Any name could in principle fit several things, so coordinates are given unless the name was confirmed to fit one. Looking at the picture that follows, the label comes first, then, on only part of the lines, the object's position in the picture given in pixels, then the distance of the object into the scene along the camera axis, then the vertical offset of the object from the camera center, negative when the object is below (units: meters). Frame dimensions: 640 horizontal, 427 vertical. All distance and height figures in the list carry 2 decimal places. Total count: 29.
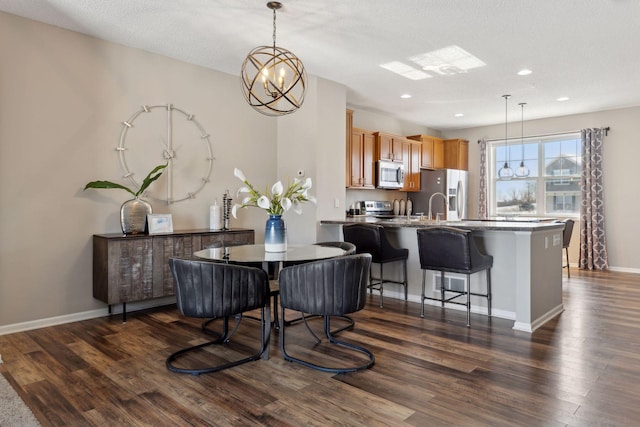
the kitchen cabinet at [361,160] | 6.32 +0.74
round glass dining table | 2.87 -0.33
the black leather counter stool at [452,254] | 3.77 -0.43
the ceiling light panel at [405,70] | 4.80 +1.63
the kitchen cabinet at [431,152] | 7.84 +1.07
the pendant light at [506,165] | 6.47 +0.68
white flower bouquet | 3.09 +0.07
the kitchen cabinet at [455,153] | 8.34 +1.07
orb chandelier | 3.18 +0.99
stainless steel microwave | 6.76 +0.55
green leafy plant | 3.87 +0.25
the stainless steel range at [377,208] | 7.05 +0.00
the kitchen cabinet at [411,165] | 7.44 +0.77
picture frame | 4.12 -0.14
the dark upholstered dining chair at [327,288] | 2.74 -0.52
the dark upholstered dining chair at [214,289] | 2.66 -0.51
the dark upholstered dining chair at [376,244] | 4.45 -0.39
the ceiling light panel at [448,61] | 4.42 +1.62
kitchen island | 3.67 -0.61
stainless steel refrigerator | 7.66 +0.27
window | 7.46 +0.53
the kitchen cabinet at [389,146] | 6.77 +1.02
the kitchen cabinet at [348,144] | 6.12 +0.94
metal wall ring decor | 4.32 +0.64
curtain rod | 6.94 +1.30
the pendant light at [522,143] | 6.71 +1.21
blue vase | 3.23 -0.20
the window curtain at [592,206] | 6.92 +0.01
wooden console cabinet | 3.81 -0.50
